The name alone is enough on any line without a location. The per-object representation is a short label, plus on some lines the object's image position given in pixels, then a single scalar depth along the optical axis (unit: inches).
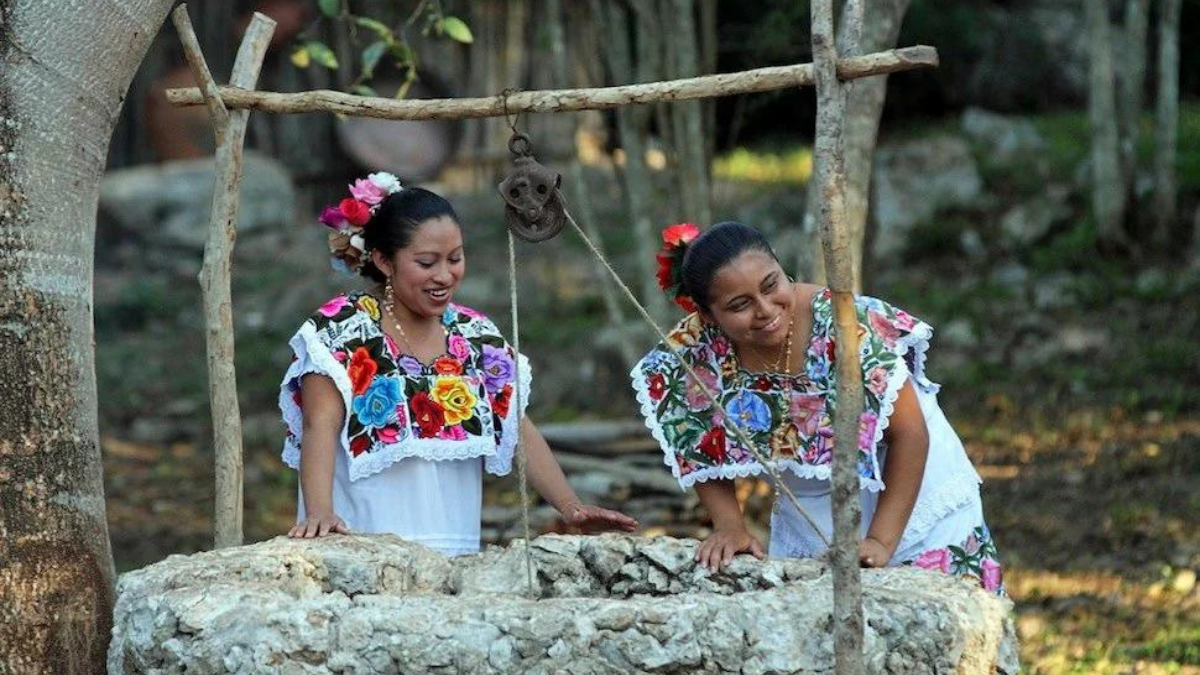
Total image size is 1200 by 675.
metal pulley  267.9
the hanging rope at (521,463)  261.0
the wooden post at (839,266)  230.1
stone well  228.4
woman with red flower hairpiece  277.3
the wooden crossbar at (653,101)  229.9
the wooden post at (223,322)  304.0
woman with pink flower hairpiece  302.2
